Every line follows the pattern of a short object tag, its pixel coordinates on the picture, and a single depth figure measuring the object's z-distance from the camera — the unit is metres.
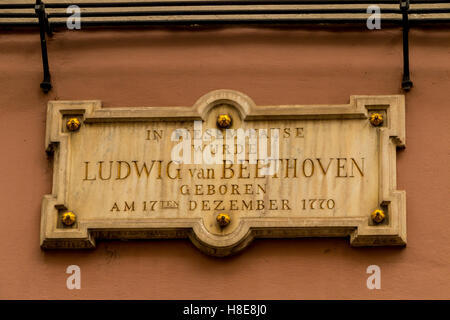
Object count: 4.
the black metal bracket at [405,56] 9.66
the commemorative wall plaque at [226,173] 9.35
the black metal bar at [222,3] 9.87
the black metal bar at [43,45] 9.77
